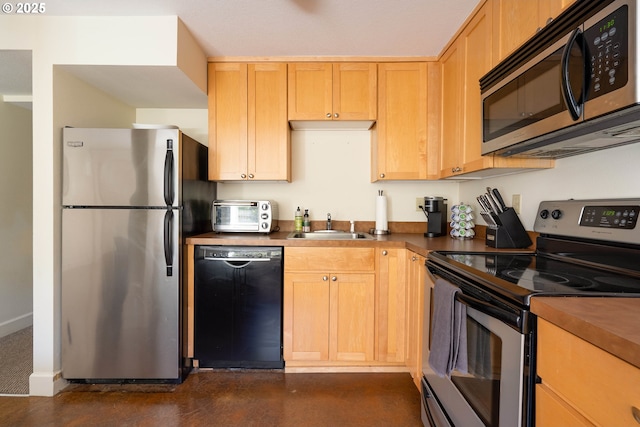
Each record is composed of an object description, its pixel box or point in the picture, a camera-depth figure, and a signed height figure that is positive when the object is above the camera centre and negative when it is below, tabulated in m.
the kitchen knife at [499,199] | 1.65 +0.06
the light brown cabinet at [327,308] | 2.03 -0.70
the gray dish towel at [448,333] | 1.12 -0.51
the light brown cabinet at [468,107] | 1.56 +0.67
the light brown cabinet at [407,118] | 2.28 +0.73
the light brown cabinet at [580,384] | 0.54 -0.37
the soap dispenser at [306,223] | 2.56 -0.13
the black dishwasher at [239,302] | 2.02 -0.66
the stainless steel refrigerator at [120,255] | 1.87 -0.31
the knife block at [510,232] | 1.63 -0.12
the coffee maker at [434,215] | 2.31 -0.04
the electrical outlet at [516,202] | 1.77 +0.05
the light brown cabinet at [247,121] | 2.29 +0.70
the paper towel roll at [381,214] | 2.47 -0.04
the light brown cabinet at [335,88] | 2.29 +0.96
